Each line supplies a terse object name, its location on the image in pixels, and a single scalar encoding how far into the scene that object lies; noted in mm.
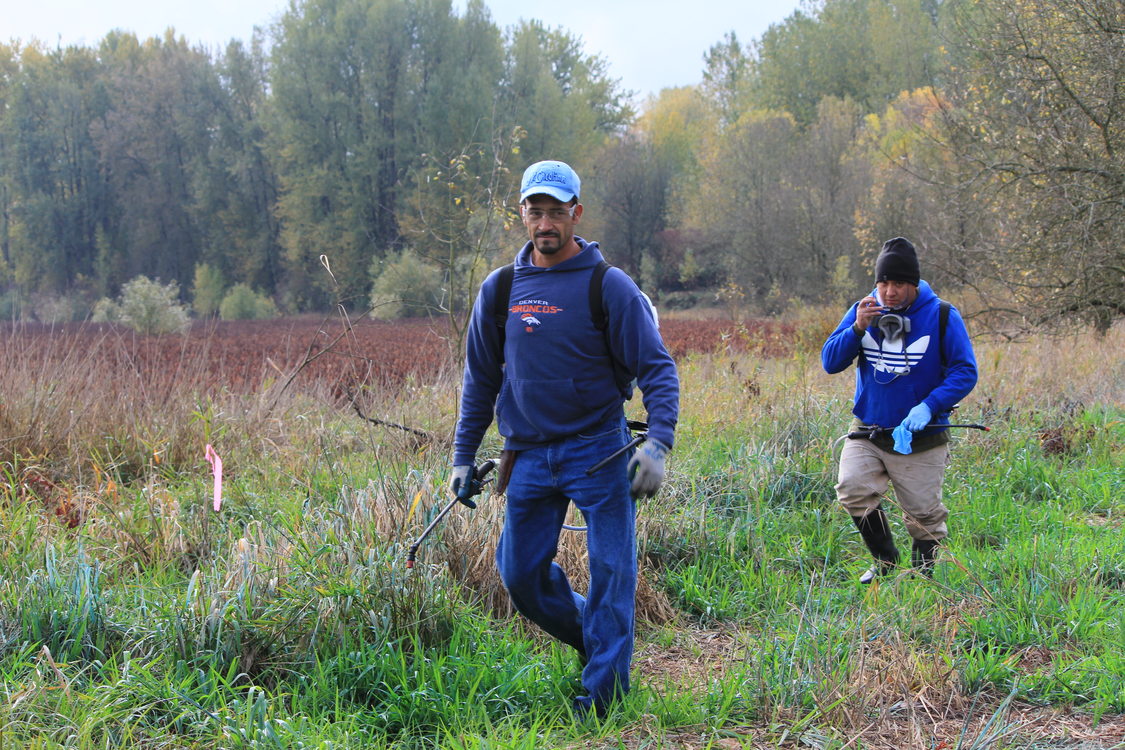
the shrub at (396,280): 25619
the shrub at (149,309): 27891
